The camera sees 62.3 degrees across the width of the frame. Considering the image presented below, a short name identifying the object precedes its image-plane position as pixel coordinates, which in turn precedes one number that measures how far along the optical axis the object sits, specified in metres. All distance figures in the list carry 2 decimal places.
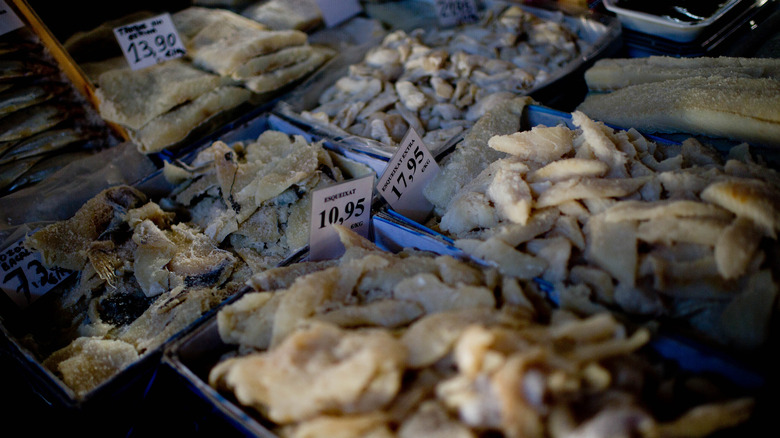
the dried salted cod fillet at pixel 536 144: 0.68
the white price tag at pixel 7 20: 0.79
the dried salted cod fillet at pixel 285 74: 0.97
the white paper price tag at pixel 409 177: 0.73
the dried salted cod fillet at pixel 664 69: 0.74
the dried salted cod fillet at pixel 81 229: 0.72
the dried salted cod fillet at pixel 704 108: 0.67
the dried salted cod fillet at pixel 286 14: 1.10
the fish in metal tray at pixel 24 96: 0.82
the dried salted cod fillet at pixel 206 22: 1.02
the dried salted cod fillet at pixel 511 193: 0.62
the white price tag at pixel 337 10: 1.13
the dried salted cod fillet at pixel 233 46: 0.95
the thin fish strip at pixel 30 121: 0.83
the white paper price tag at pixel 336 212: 0.67
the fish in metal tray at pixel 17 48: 0.82
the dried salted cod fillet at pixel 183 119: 0.88
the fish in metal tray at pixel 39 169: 0.84
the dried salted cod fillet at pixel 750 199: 0.56
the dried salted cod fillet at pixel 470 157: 0.75
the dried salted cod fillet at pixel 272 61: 0.96
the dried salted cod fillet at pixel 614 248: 0.57
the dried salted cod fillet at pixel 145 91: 0.87
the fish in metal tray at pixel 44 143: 0.84
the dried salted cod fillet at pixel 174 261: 0.71
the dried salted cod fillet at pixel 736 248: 0.54
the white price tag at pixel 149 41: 0.89
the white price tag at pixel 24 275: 0.71
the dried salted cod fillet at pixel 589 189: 0.62
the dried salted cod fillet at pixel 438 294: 0.56
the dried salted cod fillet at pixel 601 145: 0.65
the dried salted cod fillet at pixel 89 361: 0.62
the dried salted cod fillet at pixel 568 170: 0.64
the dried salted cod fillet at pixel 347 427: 0.45
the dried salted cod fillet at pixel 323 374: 0.46
